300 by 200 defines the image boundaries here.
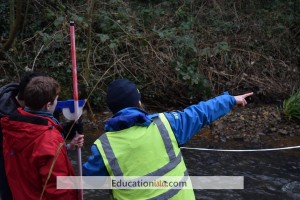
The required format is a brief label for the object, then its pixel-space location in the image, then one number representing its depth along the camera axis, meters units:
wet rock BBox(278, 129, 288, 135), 7.42
